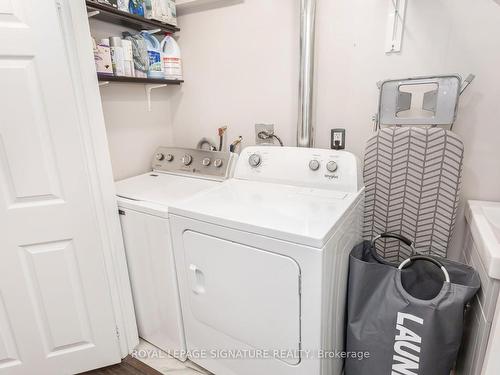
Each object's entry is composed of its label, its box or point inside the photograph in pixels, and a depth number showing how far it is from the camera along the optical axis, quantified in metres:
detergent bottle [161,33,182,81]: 2.17
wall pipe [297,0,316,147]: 1.66
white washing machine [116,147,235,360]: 1.56
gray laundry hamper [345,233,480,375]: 1.19
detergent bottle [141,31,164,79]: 2.04
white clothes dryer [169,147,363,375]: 1.16
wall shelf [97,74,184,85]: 1.77
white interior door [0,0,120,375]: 1.25
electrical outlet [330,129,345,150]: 1.78
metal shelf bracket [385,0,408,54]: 1.54
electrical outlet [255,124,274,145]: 2.05
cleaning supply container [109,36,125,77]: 1.82
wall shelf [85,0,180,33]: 1.70
